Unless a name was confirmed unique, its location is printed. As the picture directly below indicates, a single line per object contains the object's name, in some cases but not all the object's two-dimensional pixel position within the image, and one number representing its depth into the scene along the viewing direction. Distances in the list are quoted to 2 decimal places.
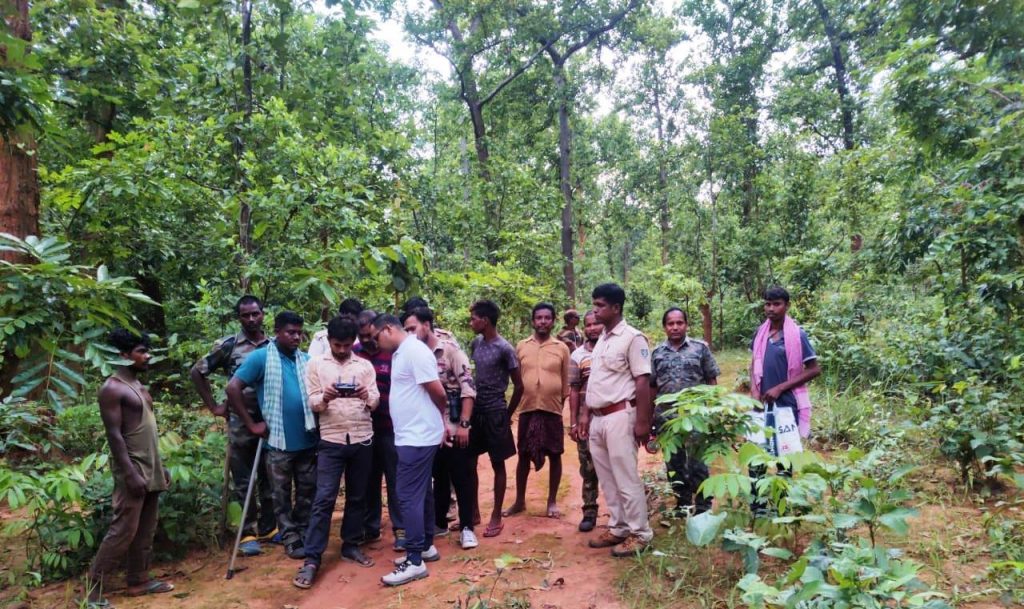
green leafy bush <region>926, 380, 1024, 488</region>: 4.12
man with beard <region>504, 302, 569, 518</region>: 4.66
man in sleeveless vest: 3.56
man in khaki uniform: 3.85
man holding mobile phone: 3.89
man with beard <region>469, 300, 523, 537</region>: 4.48
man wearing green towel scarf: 4.19
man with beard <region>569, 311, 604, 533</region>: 4.53
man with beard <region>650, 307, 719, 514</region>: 4.25
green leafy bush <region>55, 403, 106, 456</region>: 5.77
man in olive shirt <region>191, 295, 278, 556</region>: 4.41
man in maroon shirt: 4.37
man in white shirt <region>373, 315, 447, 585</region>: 3.73
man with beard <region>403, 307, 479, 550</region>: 4.21
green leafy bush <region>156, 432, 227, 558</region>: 4.16
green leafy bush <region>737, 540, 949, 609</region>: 2.14
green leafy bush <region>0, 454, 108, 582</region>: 3.47
